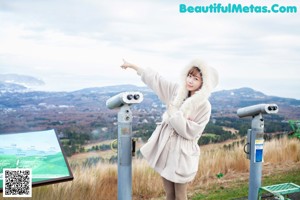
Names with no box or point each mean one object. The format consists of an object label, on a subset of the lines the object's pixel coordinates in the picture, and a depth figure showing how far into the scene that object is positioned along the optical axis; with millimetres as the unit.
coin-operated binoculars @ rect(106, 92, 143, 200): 3068
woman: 3028
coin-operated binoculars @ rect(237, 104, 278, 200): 3557
